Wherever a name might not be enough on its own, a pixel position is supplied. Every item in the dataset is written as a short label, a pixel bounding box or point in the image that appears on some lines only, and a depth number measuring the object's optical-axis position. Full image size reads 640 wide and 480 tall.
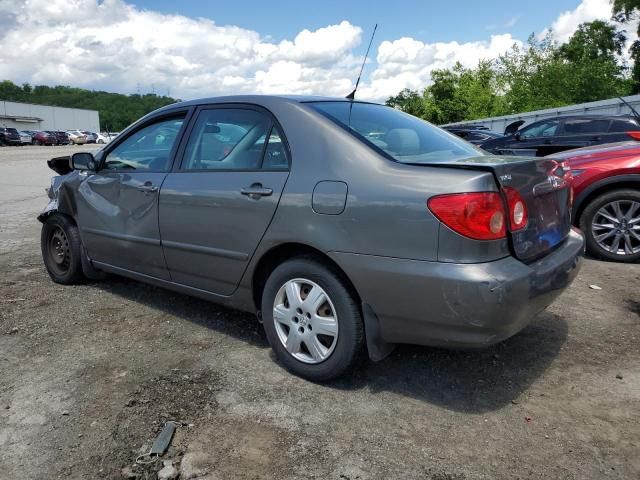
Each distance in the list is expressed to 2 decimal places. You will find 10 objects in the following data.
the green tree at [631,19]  42.66
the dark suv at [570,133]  9.15
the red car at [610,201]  5.46
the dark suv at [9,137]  44.79
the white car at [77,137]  54.53
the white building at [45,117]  73.62
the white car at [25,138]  47.06
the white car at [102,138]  63.68
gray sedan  2.50
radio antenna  3.84
